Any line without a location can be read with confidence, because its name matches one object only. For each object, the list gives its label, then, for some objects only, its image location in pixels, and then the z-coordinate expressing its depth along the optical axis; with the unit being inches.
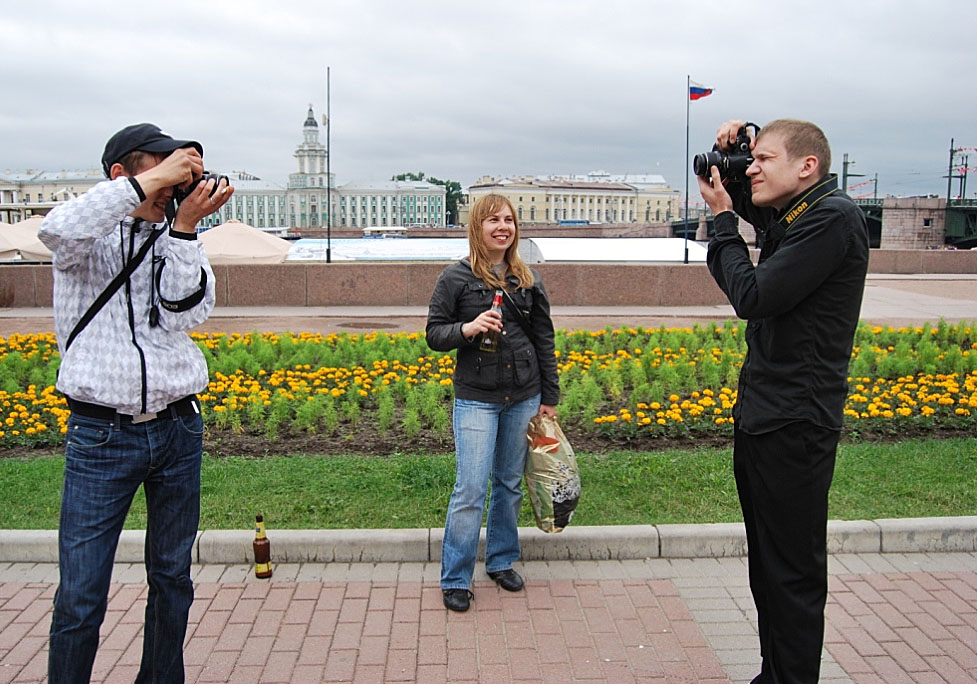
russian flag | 909.2
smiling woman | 144.9
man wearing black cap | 97.1
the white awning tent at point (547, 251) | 1012.0
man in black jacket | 100.0
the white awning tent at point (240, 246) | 746.2
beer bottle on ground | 156.2
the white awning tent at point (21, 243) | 828.0
